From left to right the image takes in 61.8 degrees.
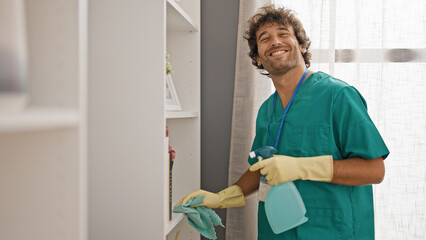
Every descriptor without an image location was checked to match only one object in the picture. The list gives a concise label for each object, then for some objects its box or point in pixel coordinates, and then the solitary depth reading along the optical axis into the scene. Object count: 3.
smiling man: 1.25
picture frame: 1.52
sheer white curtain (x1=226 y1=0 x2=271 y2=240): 1.85
